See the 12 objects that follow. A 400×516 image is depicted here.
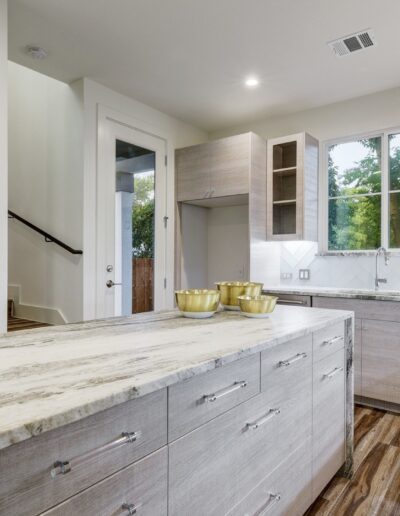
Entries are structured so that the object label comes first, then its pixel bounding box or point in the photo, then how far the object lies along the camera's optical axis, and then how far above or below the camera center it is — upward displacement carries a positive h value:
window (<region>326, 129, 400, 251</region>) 3.51 +0.65
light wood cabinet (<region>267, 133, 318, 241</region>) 3.63 +0.72
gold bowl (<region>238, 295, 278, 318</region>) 1.77 -0.22
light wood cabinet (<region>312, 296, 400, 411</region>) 2.87 -0.71
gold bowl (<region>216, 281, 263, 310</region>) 1.99 -0.17
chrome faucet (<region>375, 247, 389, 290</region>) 3.42 +0.00
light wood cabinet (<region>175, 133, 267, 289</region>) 3.74 +0.57
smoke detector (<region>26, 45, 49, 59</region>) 2.81 +1.58
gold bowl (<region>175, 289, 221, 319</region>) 1.76 -0.21
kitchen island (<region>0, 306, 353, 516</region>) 0.71 -0.40
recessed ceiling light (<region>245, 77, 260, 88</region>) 3.31 +1.59
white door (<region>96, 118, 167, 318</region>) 3.47 +0.39
